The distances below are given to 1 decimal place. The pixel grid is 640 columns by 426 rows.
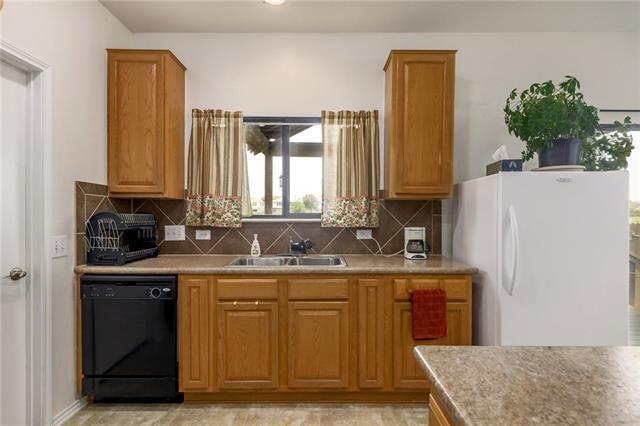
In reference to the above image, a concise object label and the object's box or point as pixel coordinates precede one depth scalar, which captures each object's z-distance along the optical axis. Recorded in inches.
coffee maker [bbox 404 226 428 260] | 108.3
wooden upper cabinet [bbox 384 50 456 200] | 103.9
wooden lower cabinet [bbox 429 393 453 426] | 36.7
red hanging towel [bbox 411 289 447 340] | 90.8
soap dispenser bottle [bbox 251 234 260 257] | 114.6
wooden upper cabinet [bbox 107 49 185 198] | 104.1
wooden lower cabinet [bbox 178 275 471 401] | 91.8
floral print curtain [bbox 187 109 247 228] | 115.6
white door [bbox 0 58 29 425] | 75.1
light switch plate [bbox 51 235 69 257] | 84.4
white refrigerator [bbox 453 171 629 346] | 83.4
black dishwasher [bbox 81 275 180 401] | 90.5
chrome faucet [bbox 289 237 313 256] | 113.6
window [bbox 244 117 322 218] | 121.4
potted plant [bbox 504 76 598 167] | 88.8
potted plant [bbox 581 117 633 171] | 91.8
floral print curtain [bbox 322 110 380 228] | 115.9
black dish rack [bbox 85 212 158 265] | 94.2
